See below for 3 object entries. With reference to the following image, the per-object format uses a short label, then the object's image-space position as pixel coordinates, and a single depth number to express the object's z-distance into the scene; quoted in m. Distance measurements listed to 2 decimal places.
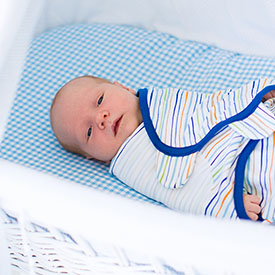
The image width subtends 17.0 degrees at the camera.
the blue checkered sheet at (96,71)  1.15
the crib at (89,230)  0.80
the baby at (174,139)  1.03
